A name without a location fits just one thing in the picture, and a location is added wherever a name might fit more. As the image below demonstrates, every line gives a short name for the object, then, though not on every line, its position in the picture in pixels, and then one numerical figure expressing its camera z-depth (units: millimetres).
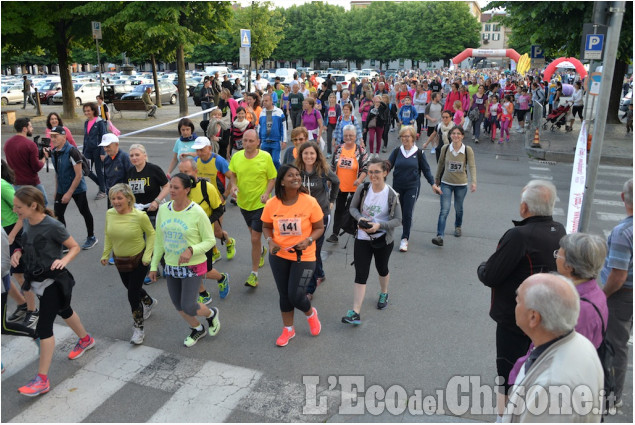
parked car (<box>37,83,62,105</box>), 34688
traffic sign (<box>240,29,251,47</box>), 19359
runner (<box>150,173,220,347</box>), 4852
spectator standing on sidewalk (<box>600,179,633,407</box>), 3881
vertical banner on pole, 6266
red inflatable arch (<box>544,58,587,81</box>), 29991
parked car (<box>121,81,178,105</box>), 31297
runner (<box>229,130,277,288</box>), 6523
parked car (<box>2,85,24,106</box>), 35000
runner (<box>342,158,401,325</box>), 5512
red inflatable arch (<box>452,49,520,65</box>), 41125
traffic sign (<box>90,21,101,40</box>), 18391
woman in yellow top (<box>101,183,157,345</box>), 5137
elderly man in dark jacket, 3584
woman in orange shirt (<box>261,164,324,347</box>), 4977
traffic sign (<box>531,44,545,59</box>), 20300
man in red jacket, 7168
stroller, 19922
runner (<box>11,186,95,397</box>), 4465
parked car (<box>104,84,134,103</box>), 32312
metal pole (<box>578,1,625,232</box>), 5652
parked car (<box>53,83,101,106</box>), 33622
